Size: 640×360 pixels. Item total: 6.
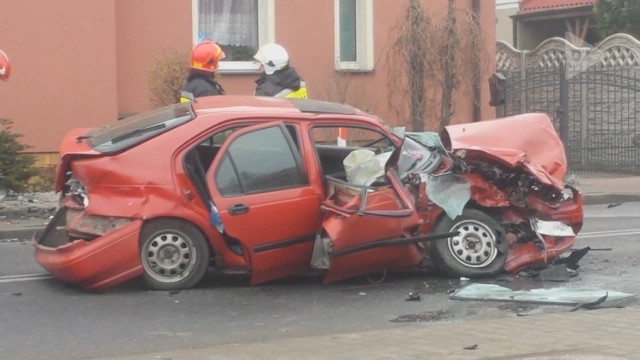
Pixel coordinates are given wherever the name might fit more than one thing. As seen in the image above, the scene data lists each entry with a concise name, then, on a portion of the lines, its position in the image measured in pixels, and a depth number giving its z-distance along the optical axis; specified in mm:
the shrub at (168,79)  15141
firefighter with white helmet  11398
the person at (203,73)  10922
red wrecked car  8016
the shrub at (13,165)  13289
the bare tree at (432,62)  17391
